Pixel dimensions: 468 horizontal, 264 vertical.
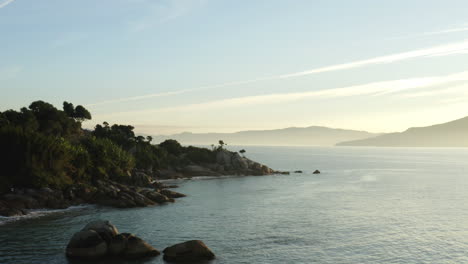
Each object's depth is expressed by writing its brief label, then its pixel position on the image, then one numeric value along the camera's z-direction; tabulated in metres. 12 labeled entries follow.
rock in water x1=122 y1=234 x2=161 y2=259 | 41.25
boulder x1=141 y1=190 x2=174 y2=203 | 82.25
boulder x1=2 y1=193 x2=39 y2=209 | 67.69
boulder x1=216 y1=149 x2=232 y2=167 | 166.38
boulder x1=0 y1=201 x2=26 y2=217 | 61.96
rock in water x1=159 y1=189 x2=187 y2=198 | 90.38
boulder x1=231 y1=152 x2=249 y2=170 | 164.99
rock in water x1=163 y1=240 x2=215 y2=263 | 40.44
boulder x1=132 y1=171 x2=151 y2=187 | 108.81
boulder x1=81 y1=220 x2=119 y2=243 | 42.50
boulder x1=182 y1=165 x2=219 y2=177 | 149.88
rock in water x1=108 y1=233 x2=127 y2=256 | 41.69
